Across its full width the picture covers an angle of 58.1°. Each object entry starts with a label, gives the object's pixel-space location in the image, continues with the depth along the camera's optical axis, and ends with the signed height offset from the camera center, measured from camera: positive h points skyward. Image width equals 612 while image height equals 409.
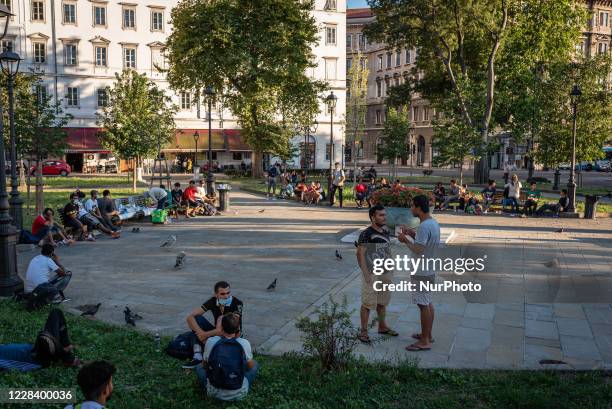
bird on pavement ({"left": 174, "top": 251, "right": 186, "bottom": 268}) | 11.80 -2.03
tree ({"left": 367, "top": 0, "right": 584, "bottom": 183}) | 31.22 +8.11
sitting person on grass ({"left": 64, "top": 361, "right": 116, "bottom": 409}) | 4.27 -1.71
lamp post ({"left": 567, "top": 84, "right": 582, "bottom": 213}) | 21.03 -1.08
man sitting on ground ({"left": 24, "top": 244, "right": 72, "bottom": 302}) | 8.90 -1.76
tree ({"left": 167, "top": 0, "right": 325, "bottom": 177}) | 35.16 +7.26
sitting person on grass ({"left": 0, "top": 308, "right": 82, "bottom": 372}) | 6.28 -2.15
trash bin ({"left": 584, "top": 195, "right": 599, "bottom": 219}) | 20.66 -1.57
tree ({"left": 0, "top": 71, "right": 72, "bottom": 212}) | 24.22 +1.63
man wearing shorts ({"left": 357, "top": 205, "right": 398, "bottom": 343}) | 7.23 -1.22
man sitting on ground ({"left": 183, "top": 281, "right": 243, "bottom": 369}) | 6.69 -1.89
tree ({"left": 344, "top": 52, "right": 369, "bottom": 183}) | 65.62 +8.45
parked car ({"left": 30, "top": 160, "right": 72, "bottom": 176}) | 43.12 -0.24
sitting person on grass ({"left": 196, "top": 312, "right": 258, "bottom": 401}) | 5.57 -2.02
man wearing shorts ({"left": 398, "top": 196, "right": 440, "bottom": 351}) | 7.02 -1.07
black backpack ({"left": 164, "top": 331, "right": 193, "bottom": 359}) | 6.91 -2.29
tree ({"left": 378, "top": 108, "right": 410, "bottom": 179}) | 49.22 +2.65
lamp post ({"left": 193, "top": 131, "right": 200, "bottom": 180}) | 47.69 +2.47
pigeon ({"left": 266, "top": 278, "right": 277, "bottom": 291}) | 10.01 -2.19
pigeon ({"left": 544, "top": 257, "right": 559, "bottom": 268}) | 12.19 -2.20
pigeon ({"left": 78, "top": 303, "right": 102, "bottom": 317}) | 8.55 -2.26
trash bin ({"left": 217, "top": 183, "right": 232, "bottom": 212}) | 22.61 -1.35
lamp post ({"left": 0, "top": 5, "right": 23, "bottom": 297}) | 9.63 -1.53
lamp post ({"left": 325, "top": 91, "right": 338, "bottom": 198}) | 24.99 +3.52
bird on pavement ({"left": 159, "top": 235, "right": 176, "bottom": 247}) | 14.17 -1.97
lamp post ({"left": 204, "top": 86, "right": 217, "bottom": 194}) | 24.33 -0.63
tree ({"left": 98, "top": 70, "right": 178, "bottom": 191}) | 30.52 +2.36
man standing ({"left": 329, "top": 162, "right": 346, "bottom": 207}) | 23.91 -0.81
